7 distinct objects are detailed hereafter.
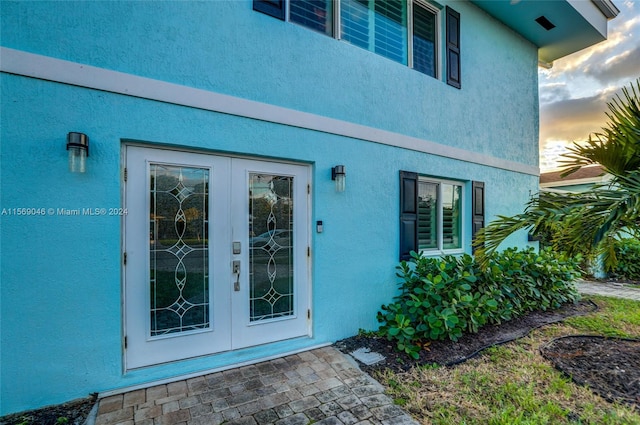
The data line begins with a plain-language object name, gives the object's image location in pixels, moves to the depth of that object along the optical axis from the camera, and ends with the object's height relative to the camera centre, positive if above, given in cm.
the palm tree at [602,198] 308 +15
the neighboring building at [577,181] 1359 +149
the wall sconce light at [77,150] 262 +59
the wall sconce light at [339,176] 405 +51
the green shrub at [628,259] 892 -151
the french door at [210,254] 310 -49
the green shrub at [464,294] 396 -134
